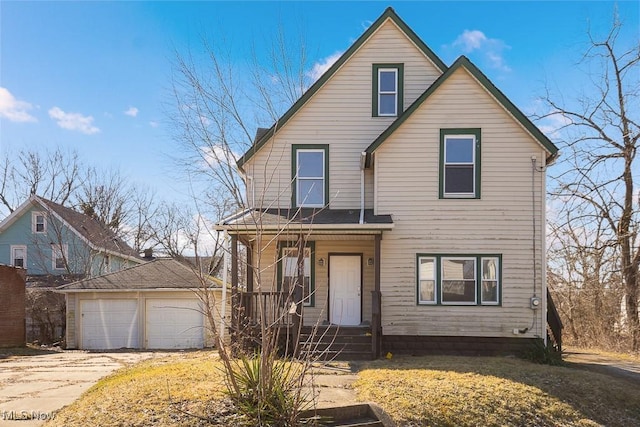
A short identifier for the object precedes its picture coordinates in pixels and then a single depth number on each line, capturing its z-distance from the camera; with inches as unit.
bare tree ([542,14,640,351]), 668.1
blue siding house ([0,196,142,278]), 1019.9
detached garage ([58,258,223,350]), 673.0
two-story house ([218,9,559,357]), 460.4
